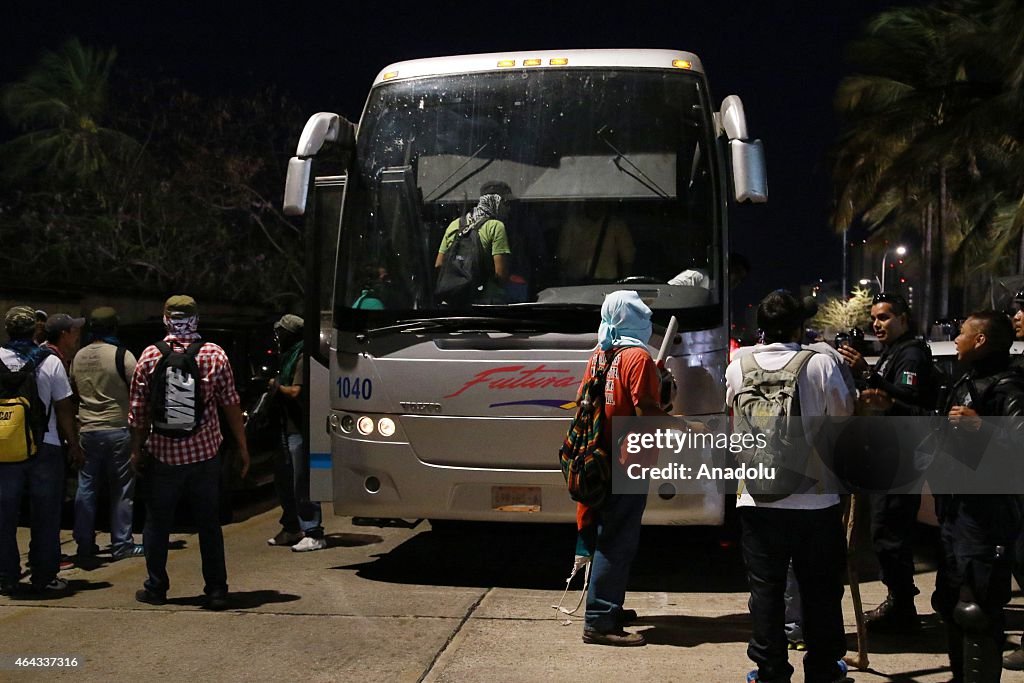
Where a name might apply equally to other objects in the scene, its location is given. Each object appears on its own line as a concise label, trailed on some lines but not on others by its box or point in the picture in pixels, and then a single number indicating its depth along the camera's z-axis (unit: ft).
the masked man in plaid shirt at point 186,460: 24.32
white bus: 25.30
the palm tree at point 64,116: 100.78
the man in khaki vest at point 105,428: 29.30
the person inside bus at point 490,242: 25.66
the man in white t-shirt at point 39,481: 25.48
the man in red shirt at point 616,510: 21.20
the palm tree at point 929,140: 92.12
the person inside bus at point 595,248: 25.48
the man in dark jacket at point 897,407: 21.53
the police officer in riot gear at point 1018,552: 17.98
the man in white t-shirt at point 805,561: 17.06
